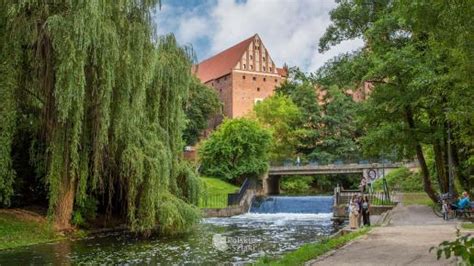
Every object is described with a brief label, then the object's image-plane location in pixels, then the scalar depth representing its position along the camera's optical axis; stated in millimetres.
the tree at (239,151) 45562
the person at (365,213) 17016
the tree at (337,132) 51406
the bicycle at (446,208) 17922
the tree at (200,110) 59094
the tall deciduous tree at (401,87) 17172
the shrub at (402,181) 37438
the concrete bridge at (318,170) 43244
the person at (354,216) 16922
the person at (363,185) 26172
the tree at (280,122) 53875
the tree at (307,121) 53572
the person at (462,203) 18031
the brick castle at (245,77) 76500
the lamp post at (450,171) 19917
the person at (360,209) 17375
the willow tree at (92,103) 13984
